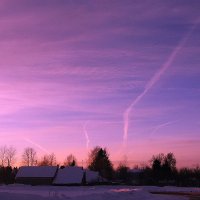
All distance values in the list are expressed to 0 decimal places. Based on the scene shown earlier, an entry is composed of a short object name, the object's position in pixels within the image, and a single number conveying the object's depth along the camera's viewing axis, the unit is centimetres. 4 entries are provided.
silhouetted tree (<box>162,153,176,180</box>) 8012
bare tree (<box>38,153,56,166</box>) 10403
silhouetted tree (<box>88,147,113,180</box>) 9264
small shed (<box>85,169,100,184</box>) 6820
